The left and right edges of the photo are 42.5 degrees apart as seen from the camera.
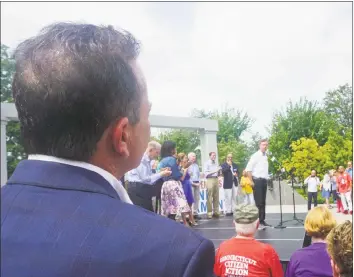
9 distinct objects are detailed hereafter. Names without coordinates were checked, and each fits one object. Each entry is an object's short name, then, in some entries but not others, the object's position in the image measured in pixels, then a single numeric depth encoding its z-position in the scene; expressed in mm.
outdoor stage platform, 3898
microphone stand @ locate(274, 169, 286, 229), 5295
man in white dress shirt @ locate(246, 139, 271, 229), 5133
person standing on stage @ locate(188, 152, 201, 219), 5845
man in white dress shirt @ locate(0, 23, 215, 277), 390
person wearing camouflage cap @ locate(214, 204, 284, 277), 1798
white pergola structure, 5094
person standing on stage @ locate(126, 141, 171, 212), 3973
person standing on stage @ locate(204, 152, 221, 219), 6202
